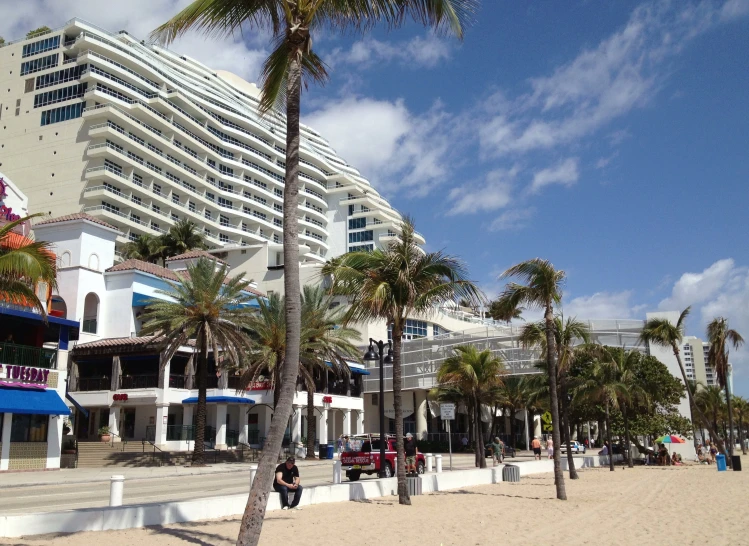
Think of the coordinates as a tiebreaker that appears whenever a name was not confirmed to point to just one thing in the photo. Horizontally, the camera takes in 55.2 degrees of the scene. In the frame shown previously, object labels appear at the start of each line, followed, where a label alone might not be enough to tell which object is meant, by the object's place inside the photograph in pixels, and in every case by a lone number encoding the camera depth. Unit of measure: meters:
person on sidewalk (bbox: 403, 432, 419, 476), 23.25
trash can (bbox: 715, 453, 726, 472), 36.62
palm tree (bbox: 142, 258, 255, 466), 34.38
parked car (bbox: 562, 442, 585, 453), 61.92
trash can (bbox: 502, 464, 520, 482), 26.84
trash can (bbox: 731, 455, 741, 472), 36.37
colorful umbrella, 45.47
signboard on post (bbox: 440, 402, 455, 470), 27.38
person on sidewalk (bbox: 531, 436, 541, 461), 43.66
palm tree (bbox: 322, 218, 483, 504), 18.09
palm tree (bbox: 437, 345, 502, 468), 35.00
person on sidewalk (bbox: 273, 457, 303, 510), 15.31
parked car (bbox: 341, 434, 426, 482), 26.69
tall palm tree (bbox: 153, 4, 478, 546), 9.91
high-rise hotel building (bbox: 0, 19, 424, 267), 84.25
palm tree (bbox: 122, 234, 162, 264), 73.75
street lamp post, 23.22
